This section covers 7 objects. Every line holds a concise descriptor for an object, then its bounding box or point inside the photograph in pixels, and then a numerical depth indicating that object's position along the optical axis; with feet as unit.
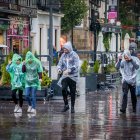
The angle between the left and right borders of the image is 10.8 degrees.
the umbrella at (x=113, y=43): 200.30
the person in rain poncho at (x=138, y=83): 72.58
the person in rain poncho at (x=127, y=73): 61.27
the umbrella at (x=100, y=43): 182.55
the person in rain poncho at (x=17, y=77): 61.87
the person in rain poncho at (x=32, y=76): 60.03
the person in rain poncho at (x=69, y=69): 61.11
